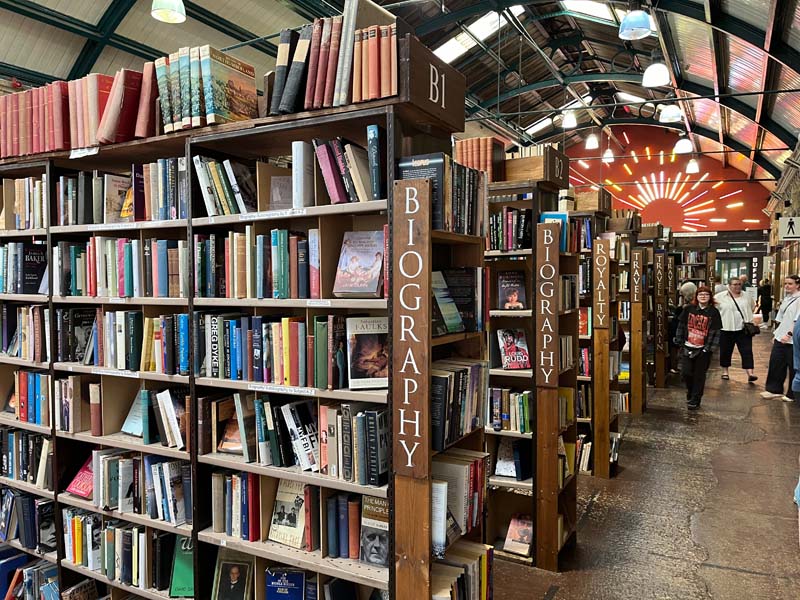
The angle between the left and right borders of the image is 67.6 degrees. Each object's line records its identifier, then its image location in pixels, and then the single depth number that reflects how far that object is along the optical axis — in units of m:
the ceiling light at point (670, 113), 9.22
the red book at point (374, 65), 2.21
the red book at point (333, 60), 2.30
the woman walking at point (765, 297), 15.70
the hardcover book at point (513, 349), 3.91
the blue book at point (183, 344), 2.79
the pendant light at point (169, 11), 4.55
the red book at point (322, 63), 2.32
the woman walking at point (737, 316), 9.30
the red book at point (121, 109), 2.82
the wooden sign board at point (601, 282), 5.31
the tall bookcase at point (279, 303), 2.20
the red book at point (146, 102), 2.79
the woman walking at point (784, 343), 7.68
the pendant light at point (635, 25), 5.39
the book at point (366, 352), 2.33
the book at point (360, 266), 2.32
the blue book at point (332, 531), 2.45
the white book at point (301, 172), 2.42
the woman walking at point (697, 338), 7.49
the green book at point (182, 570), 2.88
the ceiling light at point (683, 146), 12.34
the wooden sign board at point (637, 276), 7.53
